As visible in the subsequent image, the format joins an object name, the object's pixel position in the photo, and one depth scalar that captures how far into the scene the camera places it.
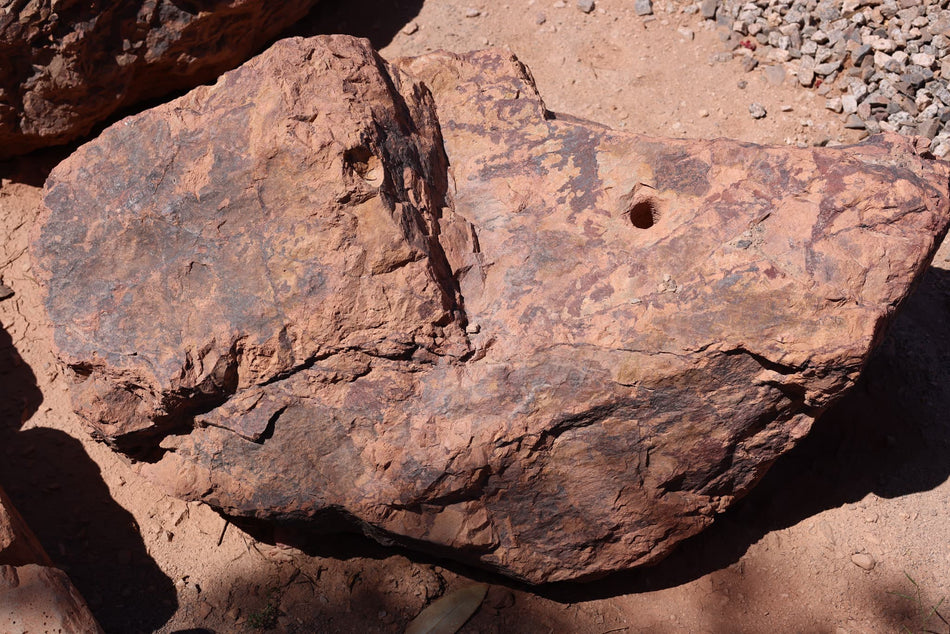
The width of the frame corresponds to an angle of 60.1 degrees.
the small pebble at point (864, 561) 2.79
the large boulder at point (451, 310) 2.25
